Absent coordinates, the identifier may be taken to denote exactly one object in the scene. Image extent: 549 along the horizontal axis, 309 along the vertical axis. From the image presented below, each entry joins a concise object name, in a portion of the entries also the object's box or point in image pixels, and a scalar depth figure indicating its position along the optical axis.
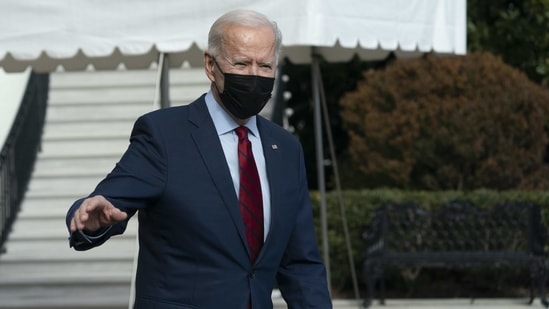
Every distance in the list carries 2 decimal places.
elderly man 3.50
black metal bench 11.38
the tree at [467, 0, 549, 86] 15.47
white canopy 6.93
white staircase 11.23
